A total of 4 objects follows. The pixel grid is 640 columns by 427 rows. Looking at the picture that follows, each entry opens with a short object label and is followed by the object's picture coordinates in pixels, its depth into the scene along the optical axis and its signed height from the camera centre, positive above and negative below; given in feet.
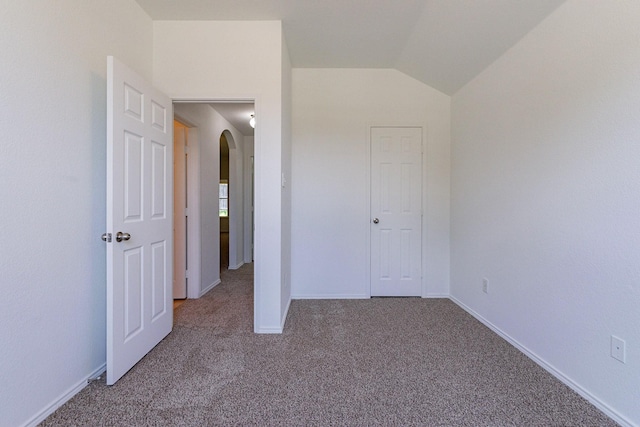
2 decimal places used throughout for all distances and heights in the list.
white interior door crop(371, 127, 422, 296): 10.21 +0.06
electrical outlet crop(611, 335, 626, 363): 4.47 -2.25
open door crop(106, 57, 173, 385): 5.28 -0.12
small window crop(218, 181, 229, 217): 31.85 +1.80
